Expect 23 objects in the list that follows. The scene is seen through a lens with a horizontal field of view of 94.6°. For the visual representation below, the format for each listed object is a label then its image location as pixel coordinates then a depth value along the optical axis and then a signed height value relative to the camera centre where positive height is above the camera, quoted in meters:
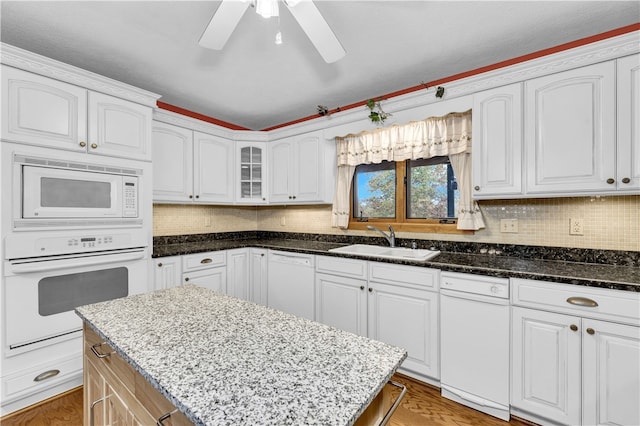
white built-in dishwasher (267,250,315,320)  2.72 -0.69
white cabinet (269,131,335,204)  3.08 +0.45
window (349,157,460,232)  2.61 +0.17
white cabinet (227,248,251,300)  3.08 -0.66
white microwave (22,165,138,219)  1.84 +0.12
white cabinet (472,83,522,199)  1.97 +0.48
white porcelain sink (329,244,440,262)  2.48 -0.35
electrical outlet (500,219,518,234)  2.22 -0.11
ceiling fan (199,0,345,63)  1.30 +0.91
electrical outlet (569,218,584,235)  1.98 -0.10
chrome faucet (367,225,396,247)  2.74 -0.22
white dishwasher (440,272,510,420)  1.75 -0.81
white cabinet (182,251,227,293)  2.73 -0.56
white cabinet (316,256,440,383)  2.04 -0.71
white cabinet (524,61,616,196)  1.69 +0.49
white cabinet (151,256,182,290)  2.50 -0.52
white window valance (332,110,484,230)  2.35 +0.56
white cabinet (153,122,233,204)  2.76 +0.46
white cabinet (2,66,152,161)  1.78 +0.64
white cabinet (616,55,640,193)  1.61 +0.49
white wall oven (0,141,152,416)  1.78 -0.29
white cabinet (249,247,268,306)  3.12 -0.68
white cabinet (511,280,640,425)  1.43 -0.74
